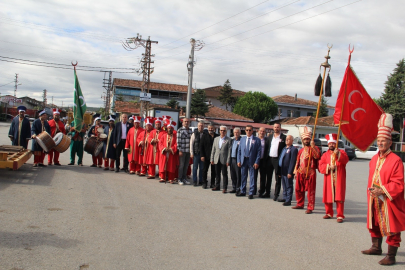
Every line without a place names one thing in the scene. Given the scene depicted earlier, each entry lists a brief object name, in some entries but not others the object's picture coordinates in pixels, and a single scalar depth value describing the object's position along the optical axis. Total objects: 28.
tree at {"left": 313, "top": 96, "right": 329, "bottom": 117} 65.06
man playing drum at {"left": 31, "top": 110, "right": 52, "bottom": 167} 11.15
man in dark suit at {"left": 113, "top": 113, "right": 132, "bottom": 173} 12.22
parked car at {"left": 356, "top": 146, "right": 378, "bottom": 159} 31.73
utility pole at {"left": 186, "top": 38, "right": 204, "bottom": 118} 28.59
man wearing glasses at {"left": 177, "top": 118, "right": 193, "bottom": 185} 10.81
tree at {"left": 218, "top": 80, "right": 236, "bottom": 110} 69.06
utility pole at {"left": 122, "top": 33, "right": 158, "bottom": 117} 37.13
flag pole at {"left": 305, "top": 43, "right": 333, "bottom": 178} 7.96
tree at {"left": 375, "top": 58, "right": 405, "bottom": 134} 43.88
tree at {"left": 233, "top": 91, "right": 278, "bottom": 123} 55.88
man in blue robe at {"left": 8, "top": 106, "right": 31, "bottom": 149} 11.12
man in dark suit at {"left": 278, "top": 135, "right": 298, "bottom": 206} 8.58
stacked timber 8.47
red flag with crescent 7.12
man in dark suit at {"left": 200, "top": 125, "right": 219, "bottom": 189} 10.52
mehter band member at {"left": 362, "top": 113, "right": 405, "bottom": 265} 4.92
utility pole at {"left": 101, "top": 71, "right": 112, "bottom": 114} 67.47
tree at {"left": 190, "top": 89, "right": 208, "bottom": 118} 48.47
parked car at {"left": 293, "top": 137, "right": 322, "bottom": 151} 26.97
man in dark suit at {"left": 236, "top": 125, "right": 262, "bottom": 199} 9.24
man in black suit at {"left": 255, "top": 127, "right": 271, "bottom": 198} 9.40
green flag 12.48
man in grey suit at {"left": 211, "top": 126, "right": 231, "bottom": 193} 9.89
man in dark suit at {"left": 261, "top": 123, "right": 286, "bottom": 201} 9.11
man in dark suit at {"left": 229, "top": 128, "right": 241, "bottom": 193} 9.66
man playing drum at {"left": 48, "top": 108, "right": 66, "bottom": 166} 12.25
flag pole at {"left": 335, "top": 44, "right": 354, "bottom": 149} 6.99
